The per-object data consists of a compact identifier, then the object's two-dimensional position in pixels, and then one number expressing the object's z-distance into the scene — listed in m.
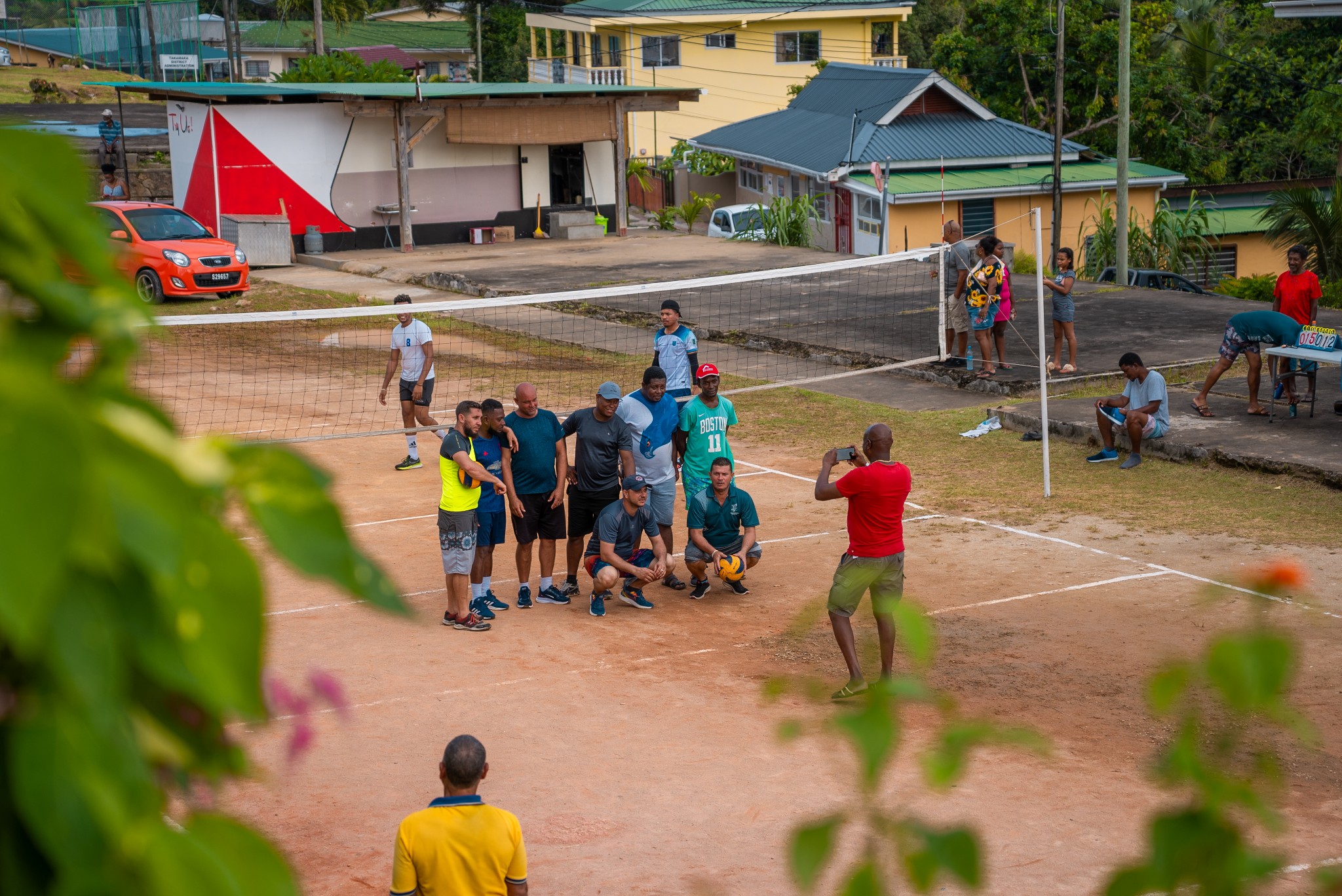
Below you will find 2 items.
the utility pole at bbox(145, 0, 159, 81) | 50.34
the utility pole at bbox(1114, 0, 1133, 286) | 25.20
